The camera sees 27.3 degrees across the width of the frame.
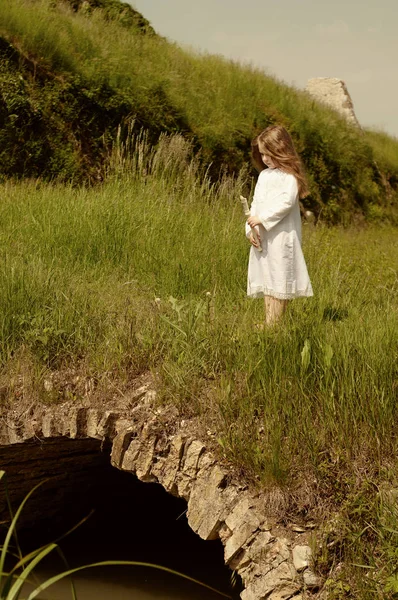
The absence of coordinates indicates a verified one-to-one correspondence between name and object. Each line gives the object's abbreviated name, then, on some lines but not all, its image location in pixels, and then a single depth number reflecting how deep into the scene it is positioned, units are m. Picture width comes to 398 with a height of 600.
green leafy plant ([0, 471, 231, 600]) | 2.70
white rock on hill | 25.12
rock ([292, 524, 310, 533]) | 4.38
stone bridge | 4.34
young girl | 6.00
